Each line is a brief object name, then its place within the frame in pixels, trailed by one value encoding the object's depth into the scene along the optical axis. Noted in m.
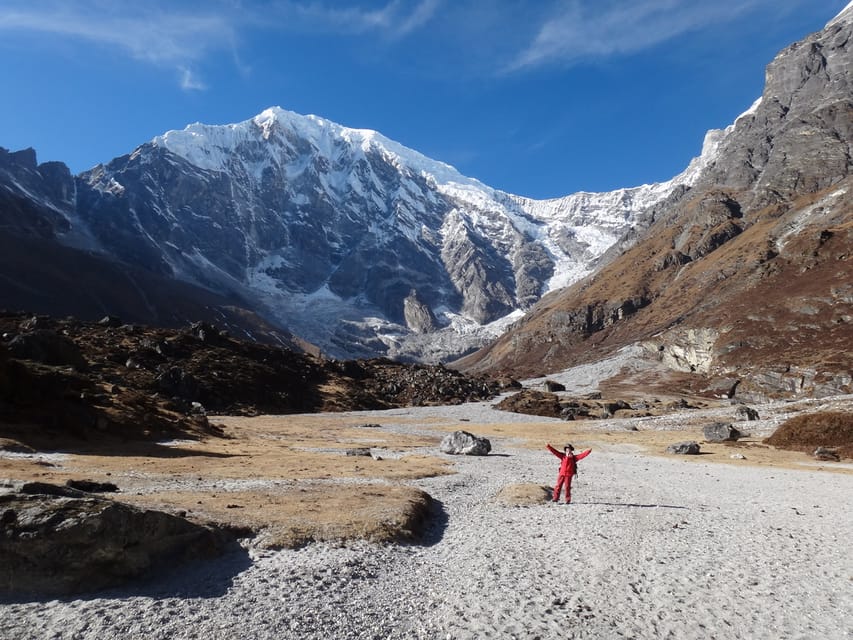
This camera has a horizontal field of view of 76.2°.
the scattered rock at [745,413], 56.91
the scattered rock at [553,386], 113.62
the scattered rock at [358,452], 38.56
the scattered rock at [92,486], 17.30
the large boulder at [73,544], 10.82
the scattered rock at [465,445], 41.12
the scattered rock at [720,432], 46.62
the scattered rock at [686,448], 41.53
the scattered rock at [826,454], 37.03
